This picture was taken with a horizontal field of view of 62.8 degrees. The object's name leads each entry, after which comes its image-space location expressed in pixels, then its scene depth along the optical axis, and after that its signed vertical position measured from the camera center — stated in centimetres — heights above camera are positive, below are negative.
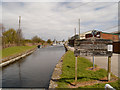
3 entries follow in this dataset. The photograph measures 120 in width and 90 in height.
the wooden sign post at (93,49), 524 -37
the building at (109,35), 2333 +173
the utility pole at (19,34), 3255 +278
